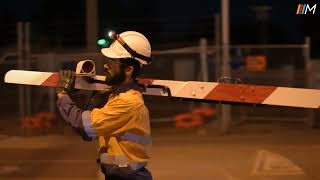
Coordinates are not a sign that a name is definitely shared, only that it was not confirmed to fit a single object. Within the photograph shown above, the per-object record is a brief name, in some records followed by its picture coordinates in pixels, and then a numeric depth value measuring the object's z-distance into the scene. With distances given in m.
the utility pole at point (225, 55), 13.52
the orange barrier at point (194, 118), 14.11
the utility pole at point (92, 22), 14.42
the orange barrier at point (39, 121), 13.45
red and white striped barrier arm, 4.34
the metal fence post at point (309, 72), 13.95
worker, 3.95
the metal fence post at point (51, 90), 13.65
